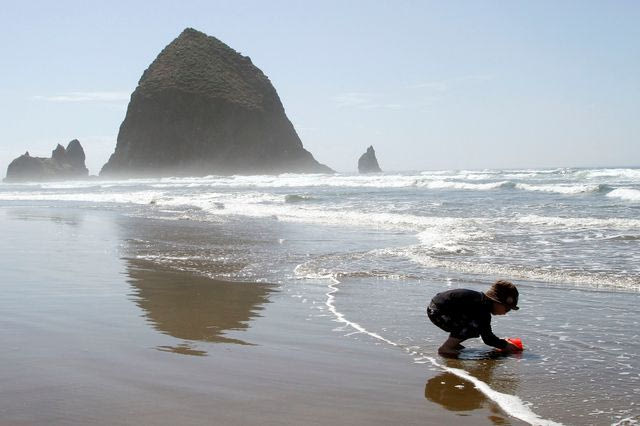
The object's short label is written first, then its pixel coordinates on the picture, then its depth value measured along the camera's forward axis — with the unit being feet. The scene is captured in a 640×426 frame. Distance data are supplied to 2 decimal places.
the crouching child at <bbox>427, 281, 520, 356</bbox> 18.13
